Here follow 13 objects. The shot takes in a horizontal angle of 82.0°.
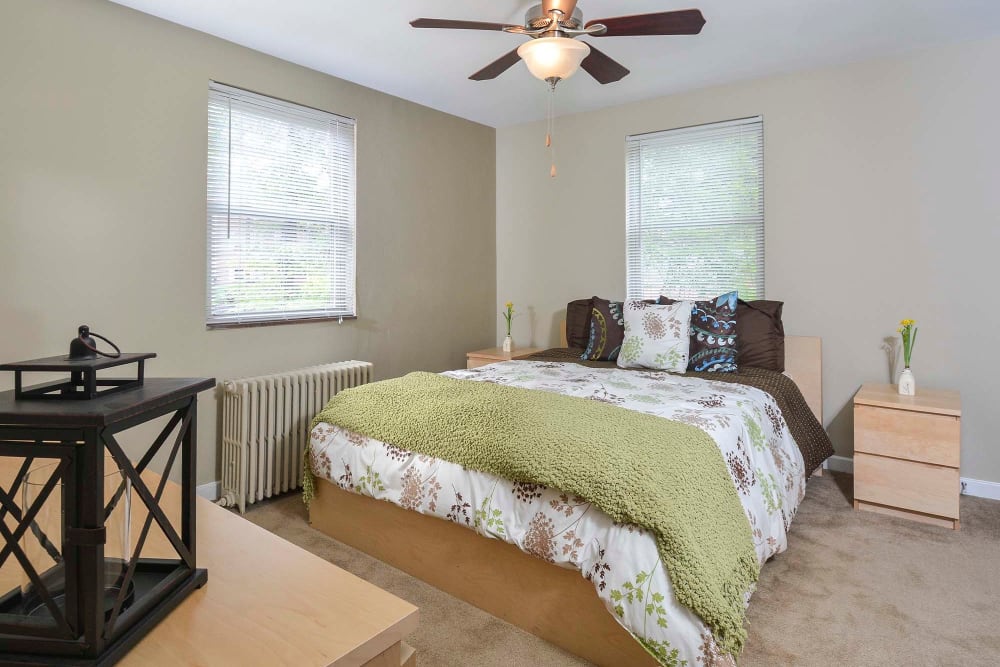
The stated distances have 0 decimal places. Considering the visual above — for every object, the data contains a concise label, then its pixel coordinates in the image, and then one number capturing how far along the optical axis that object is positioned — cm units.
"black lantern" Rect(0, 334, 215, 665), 58
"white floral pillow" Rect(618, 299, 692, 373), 329
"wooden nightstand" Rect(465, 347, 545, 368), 423
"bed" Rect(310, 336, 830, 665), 158
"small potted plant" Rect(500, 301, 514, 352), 451
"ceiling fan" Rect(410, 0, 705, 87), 215
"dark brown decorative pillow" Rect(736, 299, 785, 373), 343
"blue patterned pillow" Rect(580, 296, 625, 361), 371
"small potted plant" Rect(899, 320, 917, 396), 303
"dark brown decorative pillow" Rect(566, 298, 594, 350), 413
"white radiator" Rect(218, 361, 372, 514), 299
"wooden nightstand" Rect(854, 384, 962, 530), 273
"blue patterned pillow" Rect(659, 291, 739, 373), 330
